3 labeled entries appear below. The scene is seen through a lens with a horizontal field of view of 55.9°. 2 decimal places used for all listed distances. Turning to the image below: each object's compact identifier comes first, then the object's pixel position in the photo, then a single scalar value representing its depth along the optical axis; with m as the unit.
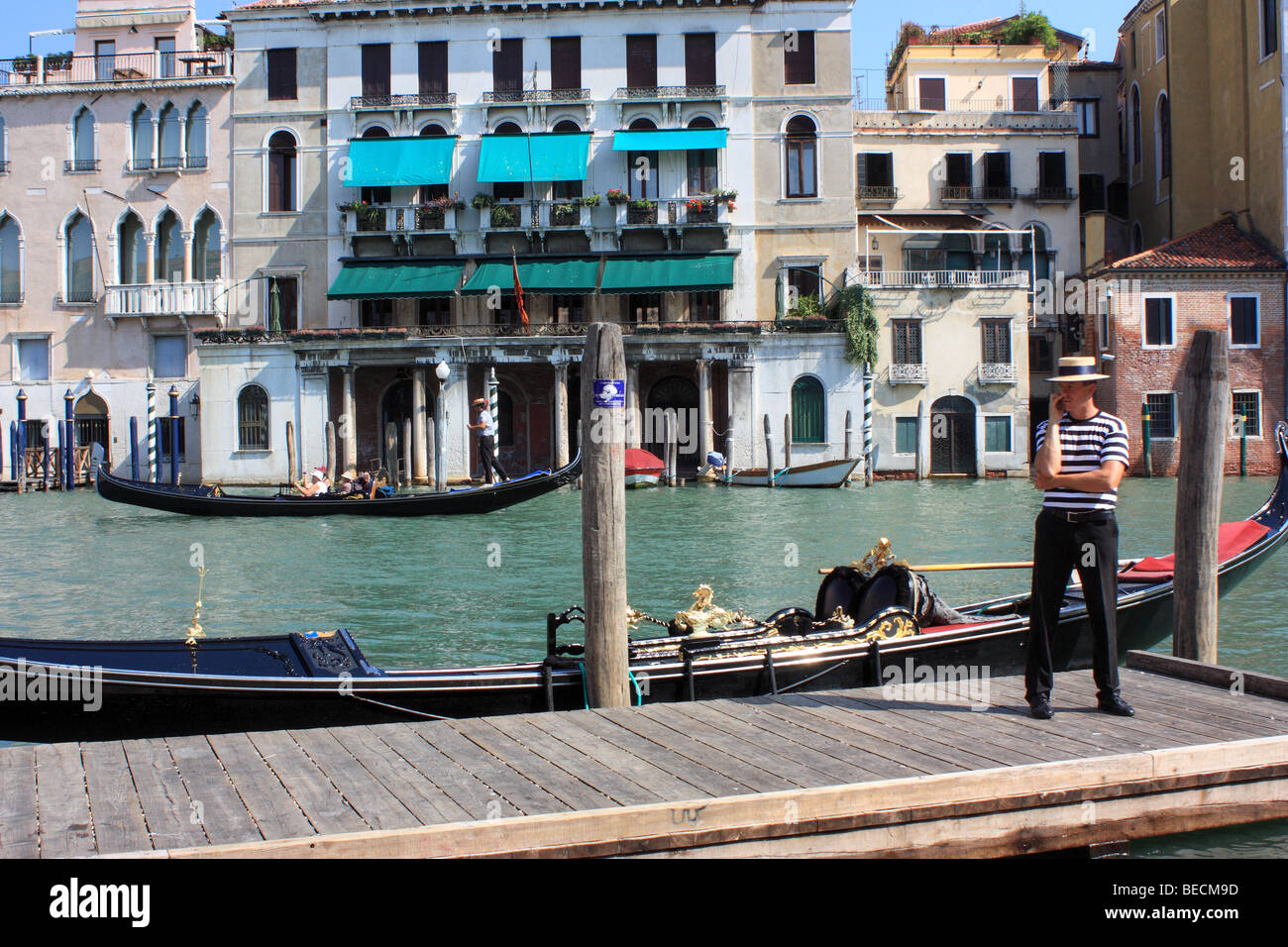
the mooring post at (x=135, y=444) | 24.83
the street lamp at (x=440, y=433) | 21.52
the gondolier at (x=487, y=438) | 17.91
